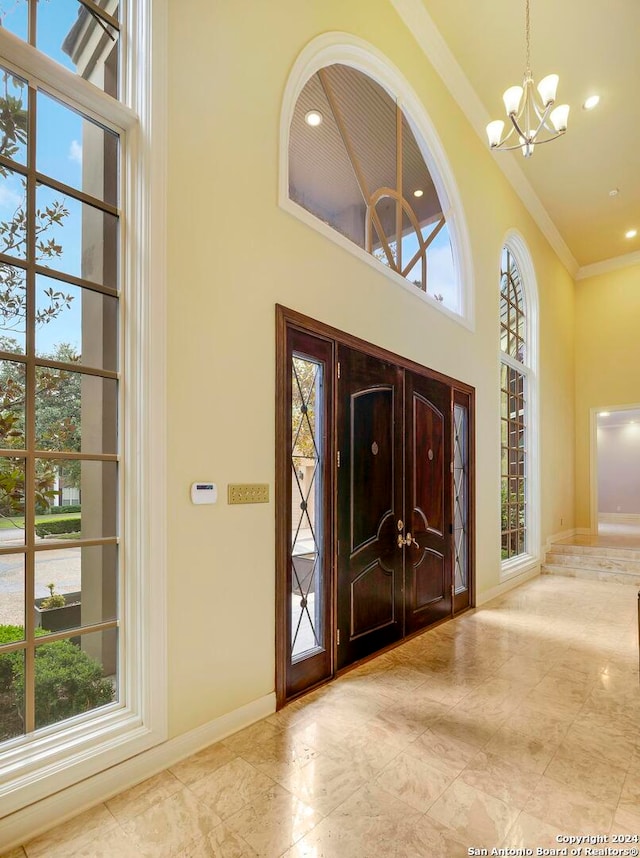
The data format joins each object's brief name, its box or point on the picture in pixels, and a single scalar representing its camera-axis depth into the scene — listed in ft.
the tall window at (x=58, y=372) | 5.74
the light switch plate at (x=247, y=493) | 7.79
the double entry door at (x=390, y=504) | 10.21
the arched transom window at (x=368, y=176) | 10.11
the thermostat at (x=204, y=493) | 7.25
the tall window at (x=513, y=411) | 19.13
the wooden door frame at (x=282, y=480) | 8.43
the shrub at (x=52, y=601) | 5.95
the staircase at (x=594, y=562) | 19.76
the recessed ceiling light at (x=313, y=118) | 10.05
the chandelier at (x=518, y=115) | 10.82
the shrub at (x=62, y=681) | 5.65
